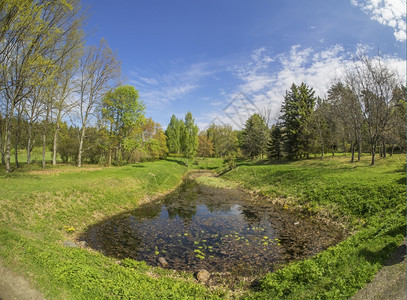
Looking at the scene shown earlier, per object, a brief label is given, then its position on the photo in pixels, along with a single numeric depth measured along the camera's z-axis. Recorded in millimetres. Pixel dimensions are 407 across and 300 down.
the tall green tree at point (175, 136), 67500
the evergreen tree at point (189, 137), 59750
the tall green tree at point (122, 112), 34969
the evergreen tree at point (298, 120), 40250
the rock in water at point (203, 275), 8008
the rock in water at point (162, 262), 9162
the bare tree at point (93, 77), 28875
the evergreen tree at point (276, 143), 46562
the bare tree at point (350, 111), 28691
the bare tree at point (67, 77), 18969
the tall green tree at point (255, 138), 56938
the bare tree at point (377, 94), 24934
